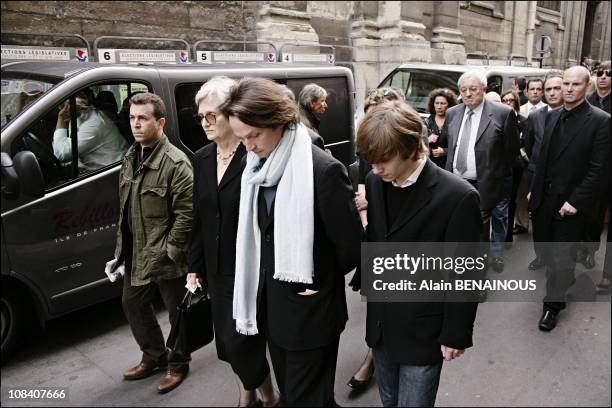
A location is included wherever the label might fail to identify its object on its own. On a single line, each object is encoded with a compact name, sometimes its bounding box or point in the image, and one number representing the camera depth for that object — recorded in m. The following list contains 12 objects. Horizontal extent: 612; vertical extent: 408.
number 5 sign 6.20
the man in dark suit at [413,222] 1.95
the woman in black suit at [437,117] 4.86
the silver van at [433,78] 8.66
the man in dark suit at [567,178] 3.75
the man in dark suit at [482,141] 4.25
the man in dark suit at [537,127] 4.85
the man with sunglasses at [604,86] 5.42
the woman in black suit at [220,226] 2.48
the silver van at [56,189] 3.30
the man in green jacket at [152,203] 2.99
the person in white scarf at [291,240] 2.12
